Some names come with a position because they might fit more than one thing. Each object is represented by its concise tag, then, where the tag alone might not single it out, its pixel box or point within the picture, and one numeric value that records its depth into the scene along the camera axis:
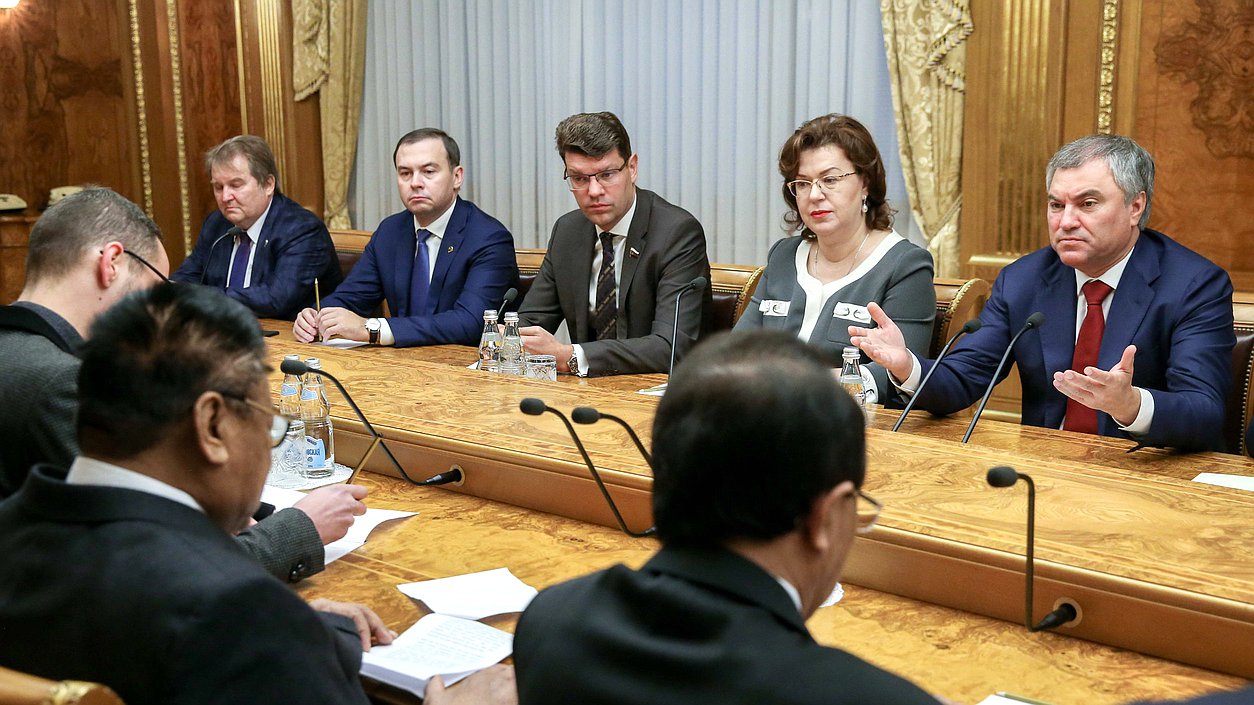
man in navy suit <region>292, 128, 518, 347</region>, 4.14
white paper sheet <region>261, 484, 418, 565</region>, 1.91
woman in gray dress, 3.11
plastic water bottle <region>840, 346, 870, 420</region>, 2.48
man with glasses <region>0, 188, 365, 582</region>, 1.76
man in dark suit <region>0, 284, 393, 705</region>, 1.09
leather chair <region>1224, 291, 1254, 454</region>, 2.73
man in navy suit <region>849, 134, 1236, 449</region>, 2.61
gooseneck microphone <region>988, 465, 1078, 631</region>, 1.51
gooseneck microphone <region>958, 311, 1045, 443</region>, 2.37
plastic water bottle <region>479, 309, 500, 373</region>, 3.24
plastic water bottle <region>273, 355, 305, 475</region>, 2.36
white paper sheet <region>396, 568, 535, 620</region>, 1.64
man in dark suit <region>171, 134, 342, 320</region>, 4.59
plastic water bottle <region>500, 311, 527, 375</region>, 3.21
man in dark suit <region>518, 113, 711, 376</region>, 3.69
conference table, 1.42
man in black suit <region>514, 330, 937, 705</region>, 0.89
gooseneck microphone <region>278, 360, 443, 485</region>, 2.05
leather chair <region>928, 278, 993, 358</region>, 3.35
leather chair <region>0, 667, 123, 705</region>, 0.99
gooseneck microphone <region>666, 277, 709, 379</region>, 3.27
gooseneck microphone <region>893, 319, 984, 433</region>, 2.47
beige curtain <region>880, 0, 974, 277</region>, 4.63
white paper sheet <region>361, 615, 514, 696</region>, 1.43
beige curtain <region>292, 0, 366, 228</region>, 6.55
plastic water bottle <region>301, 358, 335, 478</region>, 2.37
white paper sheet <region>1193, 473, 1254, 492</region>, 2.03
